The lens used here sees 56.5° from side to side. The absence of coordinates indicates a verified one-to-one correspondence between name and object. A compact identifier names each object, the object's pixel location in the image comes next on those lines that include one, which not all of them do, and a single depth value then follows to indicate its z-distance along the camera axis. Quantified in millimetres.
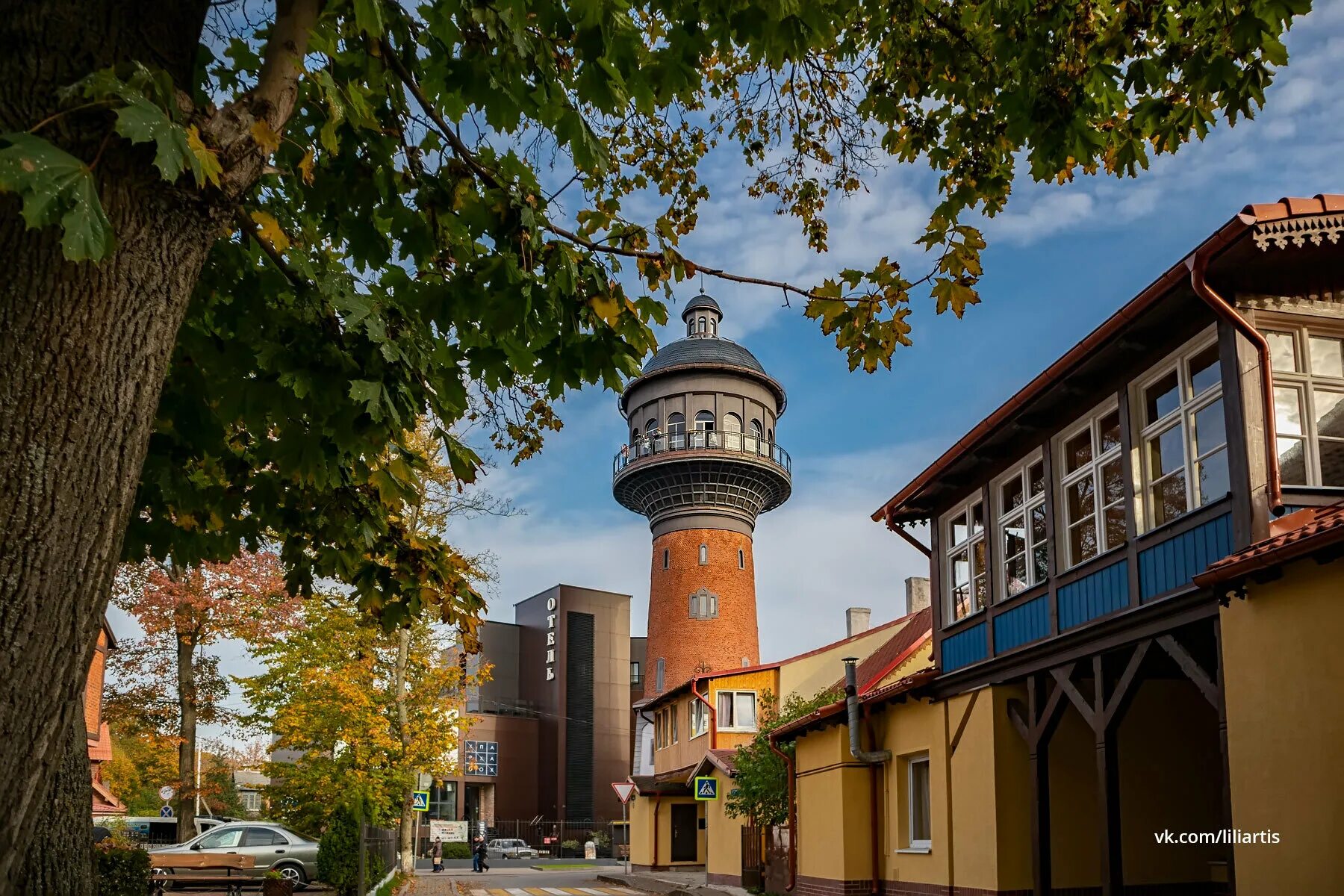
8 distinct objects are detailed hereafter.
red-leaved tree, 31422
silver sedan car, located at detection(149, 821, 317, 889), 25812
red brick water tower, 46219
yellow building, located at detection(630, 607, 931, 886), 31250
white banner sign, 54500
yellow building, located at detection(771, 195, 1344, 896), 10414
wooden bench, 24050
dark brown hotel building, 71000
